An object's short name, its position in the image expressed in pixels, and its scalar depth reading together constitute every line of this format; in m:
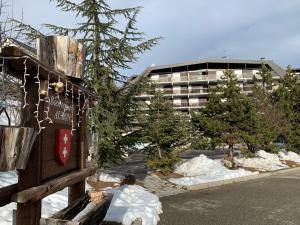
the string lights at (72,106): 3.11
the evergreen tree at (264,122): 13.71
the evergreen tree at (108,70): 9.60
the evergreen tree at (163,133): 12.04
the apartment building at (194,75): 40.04
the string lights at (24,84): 2.16
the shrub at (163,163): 12.18
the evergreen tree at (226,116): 13.53
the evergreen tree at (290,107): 17.52
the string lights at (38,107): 2.38
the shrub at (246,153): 14.10
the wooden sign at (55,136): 2.71
